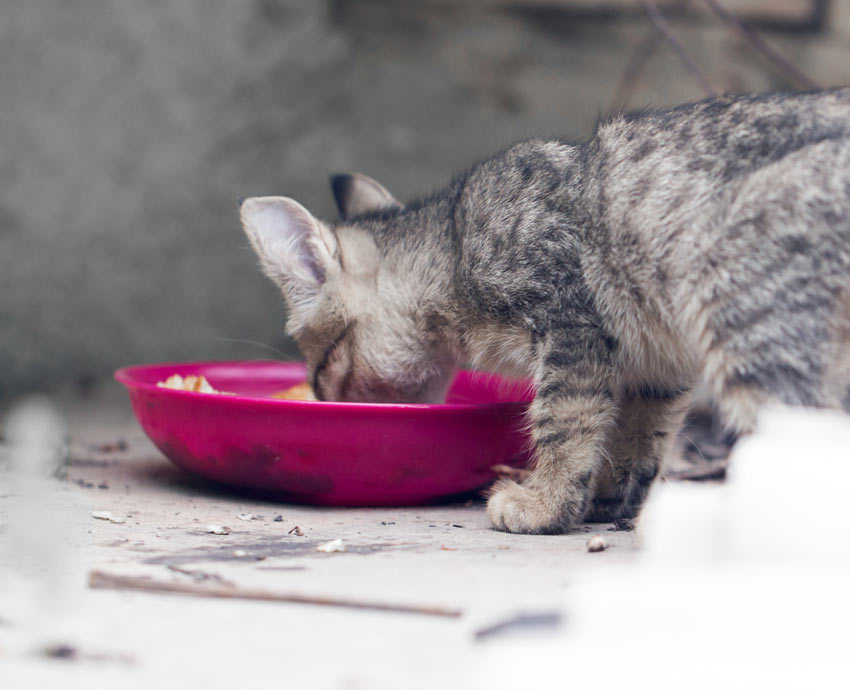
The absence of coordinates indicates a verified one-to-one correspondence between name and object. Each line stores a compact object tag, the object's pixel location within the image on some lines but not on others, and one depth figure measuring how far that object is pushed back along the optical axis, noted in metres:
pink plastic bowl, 2.56
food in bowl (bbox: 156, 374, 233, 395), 3.04
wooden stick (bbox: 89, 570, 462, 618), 1.58
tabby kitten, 2.10
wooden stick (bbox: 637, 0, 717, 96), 3.26
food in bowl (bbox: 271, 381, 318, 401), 3.19
